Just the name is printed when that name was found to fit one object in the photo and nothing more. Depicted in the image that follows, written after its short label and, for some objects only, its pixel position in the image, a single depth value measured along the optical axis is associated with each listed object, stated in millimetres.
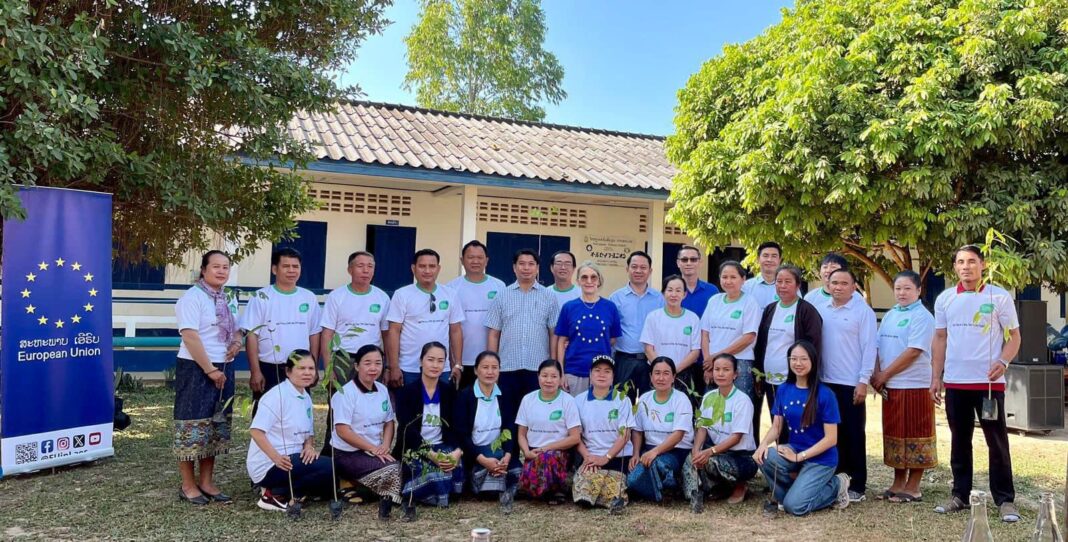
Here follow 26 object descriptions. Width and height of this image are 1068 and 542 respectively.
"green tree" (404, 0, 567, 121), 22203
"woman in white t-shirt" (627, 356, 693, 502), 5219
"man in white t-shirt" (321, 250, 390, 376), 5492
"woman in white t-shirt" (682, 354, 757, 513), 5188
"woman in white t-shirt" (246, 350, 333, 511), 4848
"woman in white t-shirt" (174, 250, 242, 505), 4988
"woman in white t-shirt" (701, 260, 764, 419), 5531
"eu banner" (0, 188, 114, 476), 5555
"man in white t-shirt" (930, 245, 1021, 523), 4887
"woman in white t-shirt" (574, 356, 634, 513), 5113
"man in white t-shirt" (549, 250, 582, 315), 5848
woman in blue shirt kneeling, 5000
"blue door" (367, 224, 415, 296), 11898
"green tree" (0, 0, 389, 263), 4848
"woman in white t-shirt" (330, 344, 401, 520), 4949
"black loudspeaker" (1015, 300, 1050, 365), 8539
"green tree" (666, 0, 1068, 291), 7766
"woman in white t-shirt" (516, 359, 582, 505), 5105
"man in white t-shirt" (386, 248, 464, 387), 5566
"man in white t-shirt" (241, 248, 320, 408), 5254
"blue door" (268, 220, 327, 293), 11422
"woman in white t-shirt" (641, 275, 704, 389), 5594
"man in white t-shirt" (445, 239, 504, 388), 5809
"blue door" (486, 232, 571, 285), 12508
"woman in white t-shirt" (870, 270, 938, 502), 5254
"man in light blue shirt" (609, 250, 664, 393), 5785
